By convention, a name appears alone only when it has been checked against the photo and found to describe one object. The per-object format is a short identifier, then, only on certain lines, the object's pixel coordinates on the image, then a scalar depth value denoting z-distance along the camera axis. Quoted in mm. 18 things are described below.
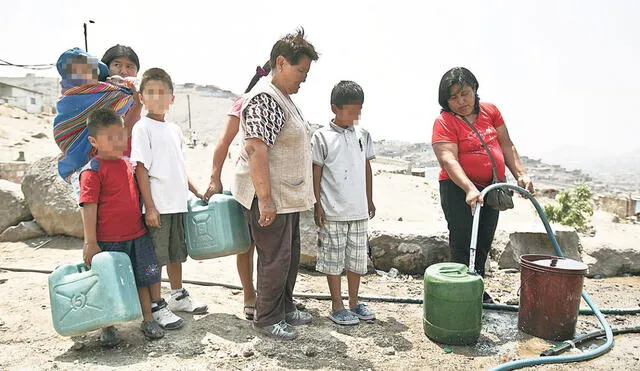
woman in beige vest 2896
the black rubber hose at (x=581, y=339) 3052
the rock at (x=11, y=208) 5883
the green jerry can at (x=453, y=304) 3062
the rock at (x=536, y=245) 5293
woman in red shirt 3570
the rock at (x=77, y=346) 2901
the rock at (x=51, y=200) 5652
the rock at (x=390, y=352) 3045
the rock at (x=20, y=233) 5754
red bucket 3223
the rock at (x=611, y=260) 5449
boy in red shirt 2834
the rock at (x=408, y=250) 4977
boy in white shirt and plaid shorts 3439
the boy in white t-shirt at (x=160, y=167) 3094
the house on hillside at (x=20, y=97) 39531
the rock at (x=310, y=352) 2957
